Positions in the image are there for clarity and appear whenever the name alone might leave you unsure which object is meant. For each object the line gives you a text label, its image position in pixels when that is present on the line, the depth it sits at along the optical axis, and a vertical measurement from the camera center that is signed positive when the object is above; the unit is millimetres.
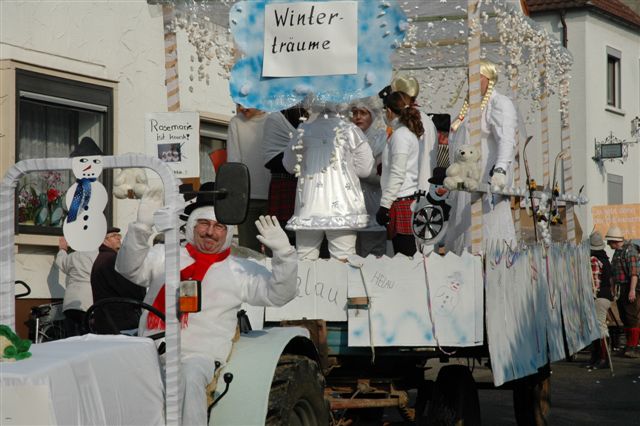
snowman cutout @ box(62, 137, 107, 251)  9867 +193
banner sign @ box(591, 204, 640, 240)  49799 +625
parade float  11808 -196
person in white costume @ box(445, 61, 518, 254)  17774 +640
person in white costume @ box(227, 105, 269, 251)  19624 +827
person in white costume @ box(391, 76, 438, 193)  18561 +798
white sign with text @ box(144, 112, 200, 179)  18326 +894
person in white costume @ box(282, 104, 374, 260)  17442 +513
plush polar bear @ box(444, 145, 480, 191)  16130 +547
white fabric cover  8376 -493
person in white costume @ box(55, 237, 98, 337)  21834 -266
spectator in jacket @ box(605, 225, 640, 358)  34884 -690
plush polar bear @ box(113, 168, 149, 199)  13638 +407
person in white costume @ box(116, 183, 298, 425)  11283 -127
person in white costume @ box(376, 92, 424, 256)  17249 +555
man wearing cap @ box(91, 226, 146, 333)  17939 -262
